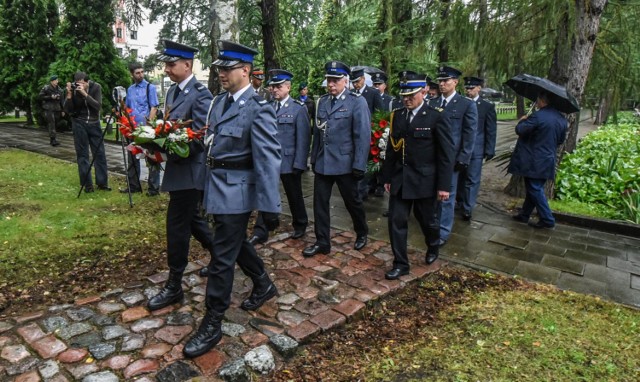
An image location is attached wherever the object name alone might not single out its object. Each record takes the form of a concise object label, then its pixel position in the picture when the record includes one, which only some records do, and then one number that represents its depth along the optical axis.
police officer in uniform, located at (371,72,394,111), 8.46
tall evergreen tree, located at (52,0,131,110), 15.61
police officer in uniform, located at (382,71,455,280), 4.36
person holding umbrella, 6.14
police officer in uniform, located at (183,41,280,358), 3.15
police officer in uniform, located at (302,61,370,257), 4.89
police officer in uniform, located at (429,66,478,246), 5.73
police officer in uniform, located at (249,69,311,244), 5.38
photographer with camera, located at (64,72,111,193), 7.30
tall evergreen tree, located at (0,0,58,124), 17.39
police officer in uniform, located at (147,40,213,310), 3.57
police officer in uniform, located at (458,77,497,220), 6.54
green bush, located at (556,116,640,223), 6.80
